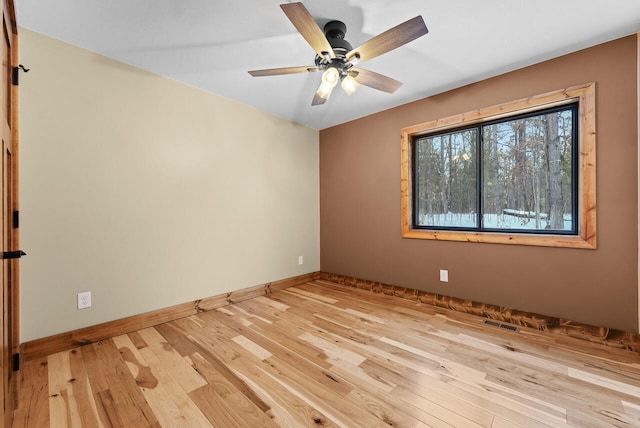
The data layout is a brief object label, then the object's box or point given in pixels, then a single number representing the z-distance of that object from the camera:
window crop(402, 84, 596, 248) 2.21
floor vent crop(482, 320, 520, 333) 2.35
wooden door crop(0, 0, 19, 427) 1.23
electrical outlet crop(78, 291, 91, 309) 2.07
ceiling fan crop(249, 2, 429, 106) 1.47
